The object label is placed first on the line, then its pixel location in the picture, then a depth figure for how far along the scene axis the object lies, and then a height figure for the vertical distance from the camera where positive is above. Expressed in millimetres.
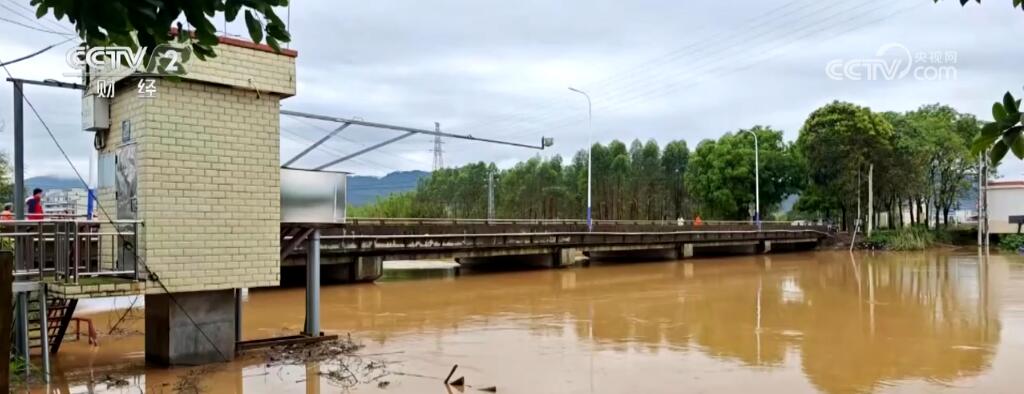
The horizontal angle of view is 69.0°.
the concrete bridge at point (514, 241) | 22531 -1285
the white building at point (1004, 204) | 49062 +336
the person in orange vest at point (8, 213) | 11255 -78
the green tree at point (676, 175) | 60875 +2775
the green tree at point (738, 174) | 52562 +2473
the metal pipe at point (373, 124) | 16278 +1964
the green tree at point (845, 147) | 45844 +3890
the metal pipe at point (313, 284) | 10336 -1044
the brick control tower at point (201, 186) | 8359 +267
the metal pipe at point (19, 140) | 8562 +794
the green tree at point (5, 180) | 30062 +1220
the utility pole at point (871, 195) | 44691 +864
